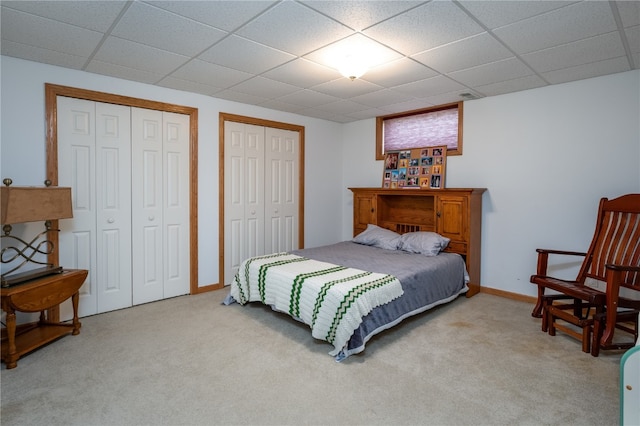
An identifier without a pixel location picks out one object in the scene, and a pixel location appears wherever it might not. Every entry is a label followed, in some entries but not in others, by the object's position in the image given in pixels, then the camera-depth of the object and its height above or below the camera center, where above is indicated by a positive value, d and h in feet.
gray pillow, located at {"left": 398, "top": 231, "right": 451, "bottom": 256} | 13.05 -1.61
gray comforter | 9.03 -2.44
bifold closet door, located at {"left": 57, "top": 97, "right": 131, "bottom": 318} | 10.66 +0.05
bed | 8.65 -2.43
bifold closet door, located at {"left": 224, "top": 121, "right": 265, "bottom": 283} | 14.52 +0.29
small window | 14.73 +3.34
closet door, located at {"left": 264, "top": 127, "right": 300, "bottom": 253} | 15.93 +0.52
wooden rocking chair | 8.53 -2.11
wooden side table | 7.89 -2.63
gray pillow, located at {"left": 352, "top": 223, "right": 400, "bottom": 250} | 14.32 -1.57
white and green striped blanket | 8.56 -2.51
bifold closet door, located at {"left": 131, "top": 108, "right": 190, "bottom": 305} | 12.14 -0.16
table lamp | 8.20 -0.44
